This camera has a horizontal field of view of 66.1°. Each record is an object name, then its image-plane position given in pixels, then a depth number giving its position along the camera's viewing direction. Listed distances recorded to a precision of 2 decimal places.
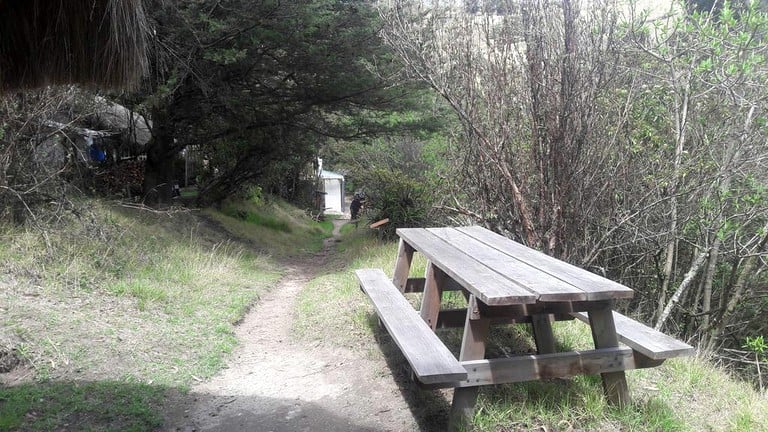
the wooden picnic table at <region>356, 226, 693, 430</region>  3.33
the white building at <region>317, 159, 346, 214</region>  34.25
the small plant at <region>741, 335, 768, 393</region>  5.76
